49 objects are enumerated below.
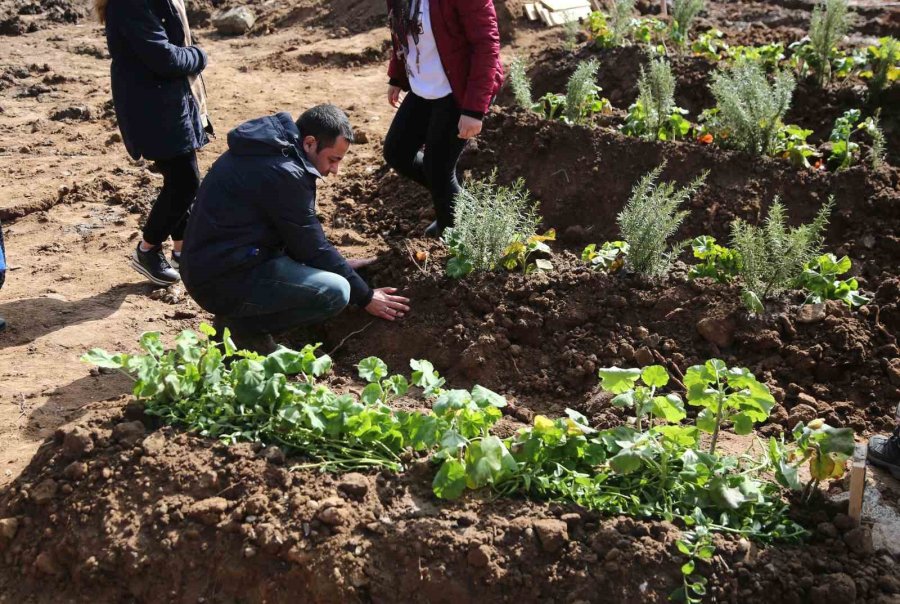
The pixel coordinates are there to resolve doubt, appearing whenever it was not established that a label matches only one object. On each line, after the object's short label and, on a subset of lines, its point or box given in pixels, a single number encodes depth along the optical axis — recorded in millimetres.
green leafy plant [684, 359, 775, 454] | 3326
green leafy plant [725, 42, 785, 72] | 6954
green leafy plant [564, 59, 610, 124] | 6238
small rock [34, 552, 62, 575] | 3320
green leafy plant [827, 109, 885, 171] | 5777
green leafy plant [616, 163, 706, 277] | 4734
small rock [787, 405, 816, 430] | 4184
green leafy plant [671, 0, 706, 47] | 7566
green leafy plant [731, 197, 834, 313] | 4500
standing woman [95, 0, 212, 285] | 4602
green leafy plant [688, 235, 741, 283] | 4785
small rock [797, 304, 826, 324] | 4520
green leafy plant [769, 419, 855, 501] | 3199
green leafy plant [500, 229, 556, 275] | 4910
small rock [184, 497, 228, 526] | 3293
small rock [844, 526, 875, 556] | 3199
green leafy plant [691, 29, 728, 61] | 7367
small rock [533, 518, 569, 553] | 3137
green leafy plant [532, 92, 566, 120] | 6518
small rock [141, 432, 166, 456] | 3467
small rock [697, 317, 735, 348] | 4543
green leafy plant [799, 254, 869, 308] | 4602
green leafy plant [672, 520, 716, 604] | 3014
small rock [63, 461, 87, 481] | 3434
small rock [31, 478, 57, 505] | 3412
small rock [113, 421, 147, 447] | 3520
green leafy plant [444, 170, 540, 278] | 4832
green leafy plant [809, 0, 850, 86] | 6789
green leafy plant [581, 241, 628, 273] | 4926
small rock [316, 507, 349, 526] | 3207
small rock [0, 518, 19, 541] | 3389
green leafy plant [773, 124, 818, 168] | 5895
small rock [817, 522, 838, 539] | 3229
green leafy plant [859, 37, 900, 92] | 6555
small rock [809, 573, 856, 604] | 3018
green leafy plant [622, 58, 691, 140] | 6121
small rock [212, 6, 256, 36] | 10664
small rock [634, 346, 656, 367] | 4488
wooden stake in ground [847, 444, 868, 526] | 3182
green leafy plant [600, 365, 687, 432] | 3400
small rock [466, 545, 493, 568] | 3109
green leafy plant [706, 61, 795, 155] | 5836
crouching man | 4215
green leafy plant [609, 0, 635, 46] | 7488
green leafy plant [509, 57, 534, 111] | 6520
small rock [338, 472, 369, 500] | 3318
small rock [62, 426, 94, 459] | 3499
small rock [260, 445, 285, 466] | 3430
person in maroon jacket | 4758
